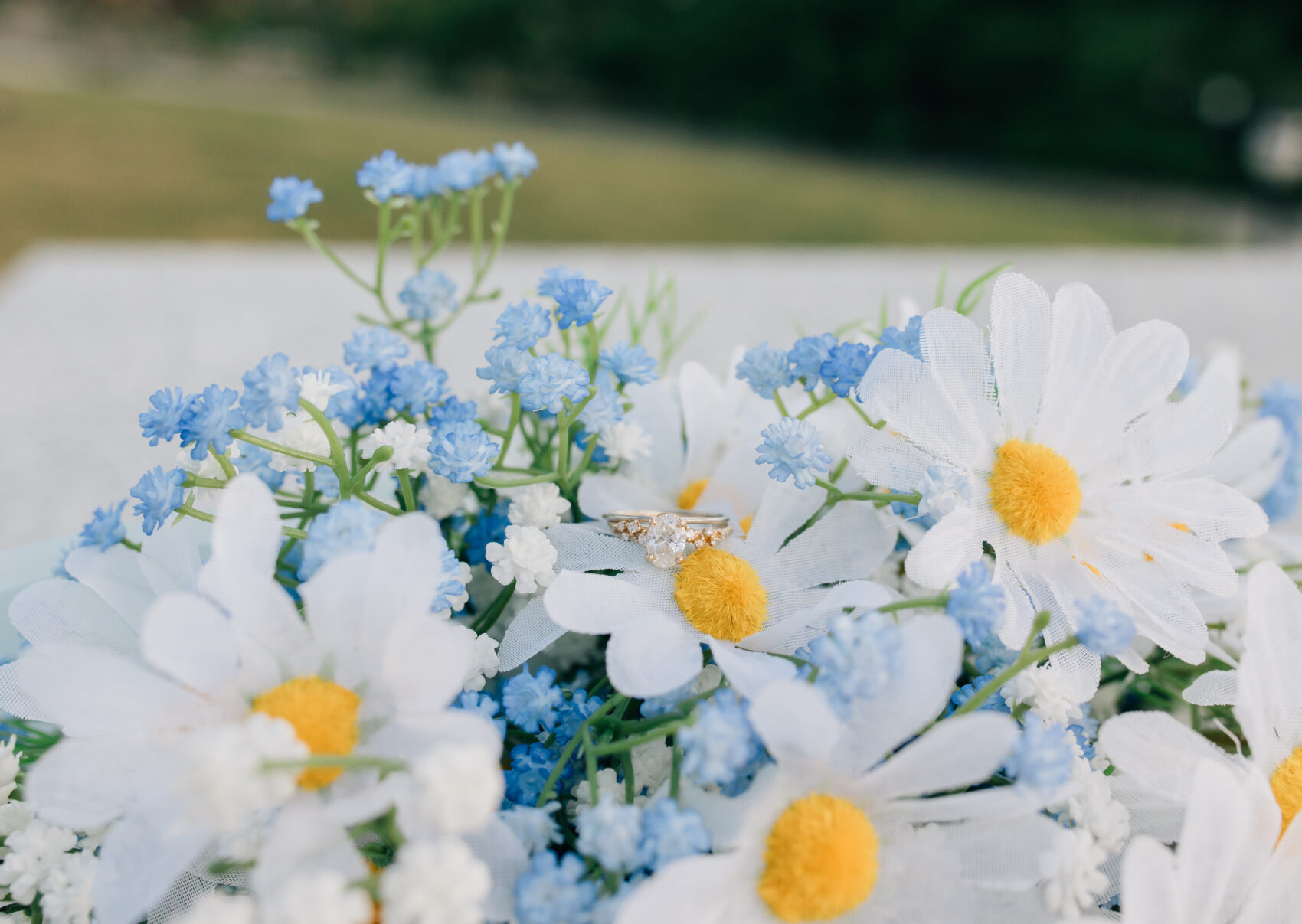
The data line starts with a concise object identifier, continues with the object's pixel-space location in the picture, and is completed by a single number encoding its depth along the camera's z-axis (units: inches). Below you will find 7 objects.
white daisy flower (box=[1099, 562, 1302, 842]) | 9.3
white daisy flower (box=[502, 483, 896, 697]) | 9.0
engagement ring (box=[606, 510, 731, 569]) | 10.5
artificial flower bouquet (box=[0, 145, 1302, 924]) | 7.7
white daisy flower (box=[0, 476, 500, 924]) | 7.8
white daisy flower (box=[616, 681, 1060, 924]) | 7.8
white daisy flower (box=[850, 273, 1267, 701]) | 10.2
